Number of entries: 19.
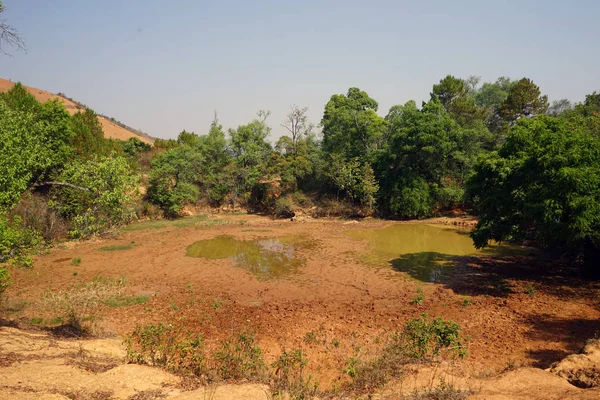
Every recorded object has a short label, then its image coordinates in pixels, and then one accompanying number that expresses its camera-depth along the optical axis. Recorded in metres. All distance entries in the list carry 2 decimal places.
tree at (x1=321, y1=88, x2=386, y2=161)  33.91
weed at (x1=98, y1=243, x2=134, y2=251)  20.71
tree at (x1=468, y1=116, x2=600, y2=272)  11.48
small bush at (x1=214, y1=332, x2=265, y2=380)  7.08
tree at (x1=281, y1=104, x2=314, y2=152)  40.75
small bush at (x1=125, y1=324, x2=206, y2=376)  7.36
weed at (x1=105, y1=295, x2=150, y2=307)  12.52
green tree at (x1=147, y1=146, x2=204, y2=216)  32.12
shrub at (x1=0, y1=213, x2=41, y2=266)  7.38
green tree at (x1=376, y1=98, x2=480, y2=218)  29.33
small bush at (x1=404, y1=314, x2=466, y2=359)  8.16
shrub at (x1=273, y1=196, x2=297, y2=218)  33.41
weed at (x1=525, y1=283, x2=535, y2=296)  12.84
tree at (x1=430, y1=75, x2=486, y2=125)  36.59
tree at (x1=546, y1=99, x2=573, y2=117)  54.69
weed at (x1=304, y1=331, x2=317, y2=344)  9.67
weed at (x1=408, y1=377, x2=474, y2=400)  5.67
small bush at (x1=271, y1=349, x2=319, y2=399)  6.17
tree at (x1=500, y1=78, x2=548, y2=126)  37.59
